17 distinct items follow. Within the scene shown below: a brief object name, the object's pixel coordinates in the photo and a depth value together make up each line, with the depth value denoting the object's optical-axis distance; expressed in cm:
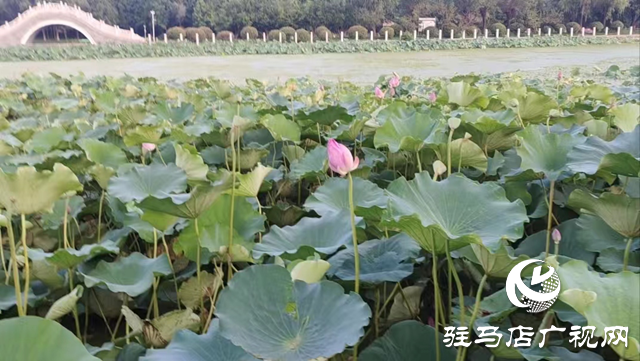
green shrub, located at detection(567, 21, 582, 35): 8606
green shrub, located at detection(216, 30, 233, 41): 9278
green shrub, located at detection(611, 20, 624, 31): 9094
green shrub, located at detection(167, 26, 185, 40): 8832
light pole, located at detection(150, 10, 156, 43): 10131
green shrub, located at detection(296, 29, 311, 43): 8355
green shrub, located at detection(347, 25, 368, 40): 8822
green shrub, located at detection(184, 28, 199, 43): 8924
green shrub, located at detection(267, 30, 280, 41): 8583
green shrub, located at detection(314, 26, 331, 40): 8822
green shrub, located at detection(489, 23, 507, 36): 9115
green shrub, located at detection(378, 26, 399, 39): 8560
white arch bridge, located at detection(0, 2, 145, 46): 7832
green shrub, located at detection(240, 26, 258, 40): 9464
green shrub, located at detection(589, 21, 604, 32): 8964
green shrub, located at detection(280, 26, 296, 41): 8475
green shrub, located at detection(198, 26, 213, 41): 8927
